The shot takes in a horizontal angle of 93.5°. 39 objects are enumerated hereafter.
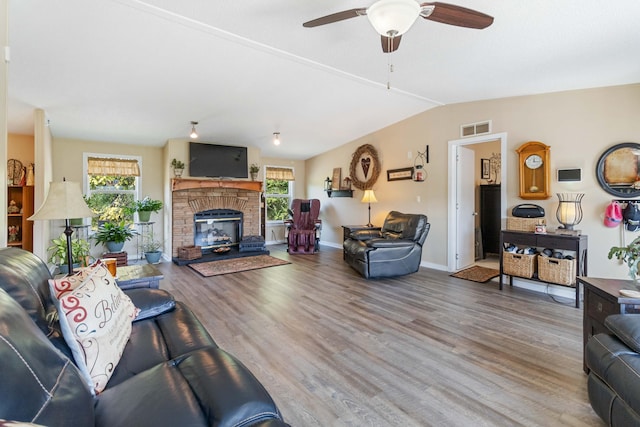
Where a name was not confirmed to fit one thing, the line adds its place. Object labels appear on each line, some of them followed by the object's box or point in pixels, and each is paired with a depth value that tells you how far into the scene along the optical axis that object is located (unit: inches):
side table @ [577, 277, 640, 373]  68.7
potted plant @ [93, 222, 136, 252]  204.2
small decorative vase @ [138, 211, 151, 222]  225.4
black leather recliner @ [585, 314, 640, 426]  51.4
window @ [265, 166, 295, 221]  307.6
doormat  175.1
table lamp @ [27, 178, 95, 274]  82.1
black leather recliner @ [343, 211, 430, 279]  173.0
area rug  193.6
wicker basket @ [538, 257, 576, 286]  135.6
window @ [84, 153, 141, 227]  220.7
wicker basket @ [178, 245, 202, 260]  220.4
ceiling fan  68.8
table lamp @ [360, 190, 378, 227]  235.0
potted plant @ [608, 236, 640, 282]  72.8
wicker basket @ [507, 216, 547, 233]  152.1
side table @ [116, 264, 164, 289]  90.6
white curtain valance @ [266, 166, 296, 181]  305.7
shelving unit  175.7
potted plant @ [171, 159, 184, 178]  226.1
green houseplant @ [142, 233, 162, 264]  221.8
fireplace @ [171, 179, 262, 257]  228.7
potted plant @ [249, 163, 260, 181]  262.4
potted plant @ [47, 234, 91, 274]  112.8
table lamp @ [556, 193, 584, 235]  140.6
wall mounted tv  234.8
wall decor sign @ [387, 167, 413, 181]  216.5
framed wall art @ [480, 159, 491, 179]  235.8
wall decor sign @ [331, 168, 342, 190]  280.8
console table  132.6
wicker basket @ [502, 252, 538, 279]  148.2
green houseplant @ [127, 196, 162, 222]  224.5
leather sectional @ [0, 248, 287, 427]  28.7
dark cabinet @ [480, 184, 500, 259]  228.5
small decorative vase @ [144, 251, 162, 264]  221.3
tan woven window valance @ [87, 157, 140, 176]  219.6
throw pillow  47.5
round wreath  243.0
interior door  195.3
